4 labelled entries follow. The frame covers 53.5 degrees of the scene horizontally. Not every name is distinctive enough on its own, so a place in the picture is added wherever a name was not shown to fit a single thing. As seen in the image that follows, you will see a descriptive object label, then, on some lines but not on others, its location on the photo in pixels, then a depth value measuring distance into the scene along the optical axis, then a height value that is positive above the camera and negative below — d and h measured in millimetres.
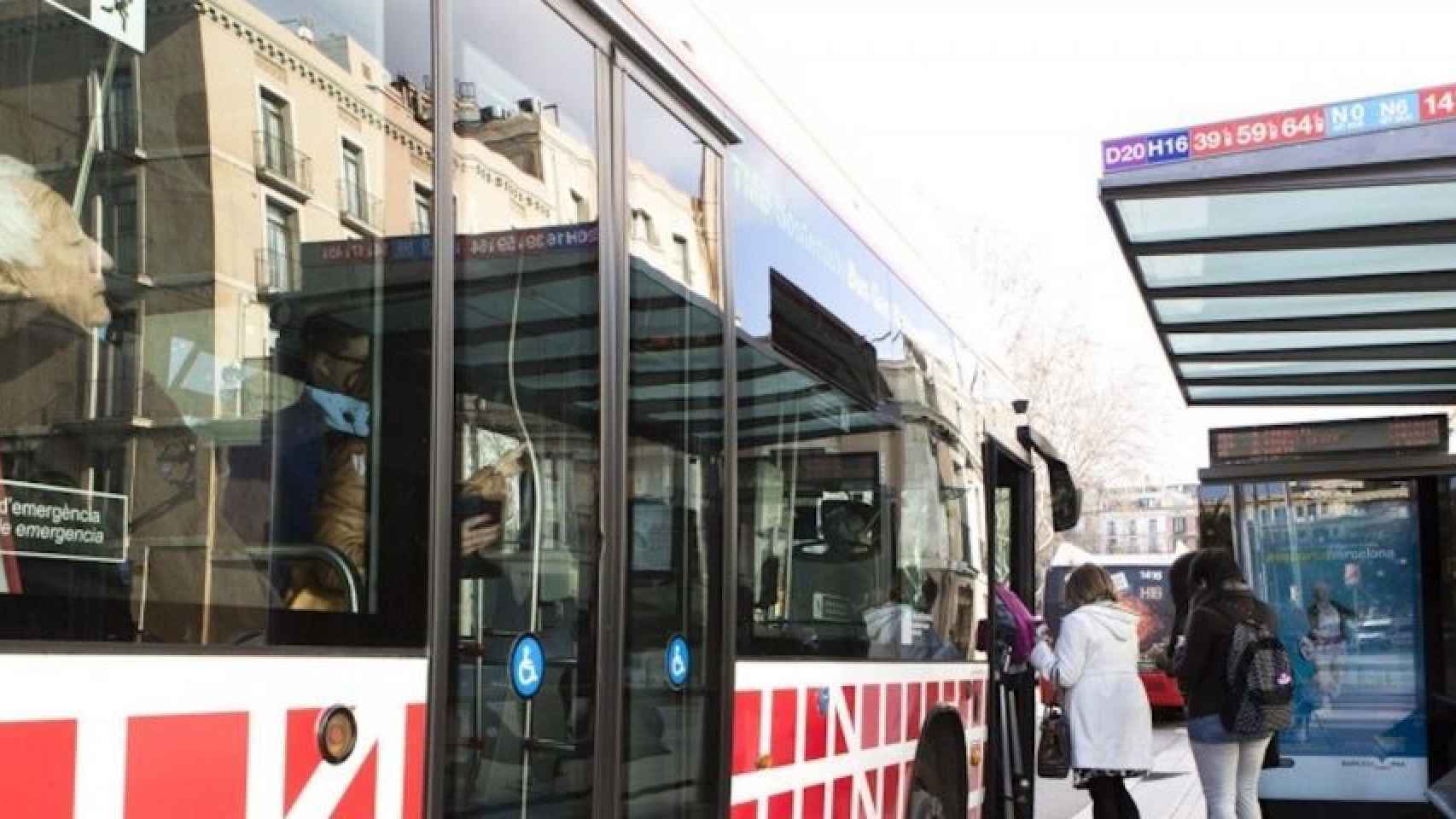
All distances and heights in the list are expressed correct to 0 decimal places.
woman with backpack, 7027 -666
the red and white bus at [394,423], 1809 +214
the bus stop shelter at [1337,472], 6609 +430
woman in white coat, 6887 -697
